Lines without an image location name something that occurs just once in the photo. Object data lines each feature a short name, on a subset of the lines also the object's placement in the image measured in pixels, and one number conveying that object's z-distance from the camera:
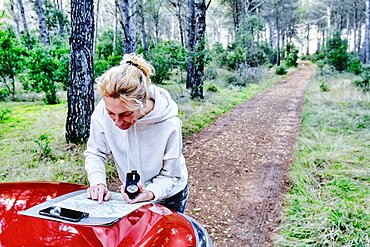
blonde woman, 1.60
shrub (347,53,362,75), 18.47
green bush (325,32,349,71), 20.84
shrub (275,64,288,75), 24.30
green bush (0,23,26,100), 8.98
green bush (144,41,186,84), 10.34
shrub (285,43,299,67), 32.42
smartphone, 1.34
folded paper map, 1.35
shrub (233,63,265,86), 16.83
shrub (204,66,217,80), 16.98
